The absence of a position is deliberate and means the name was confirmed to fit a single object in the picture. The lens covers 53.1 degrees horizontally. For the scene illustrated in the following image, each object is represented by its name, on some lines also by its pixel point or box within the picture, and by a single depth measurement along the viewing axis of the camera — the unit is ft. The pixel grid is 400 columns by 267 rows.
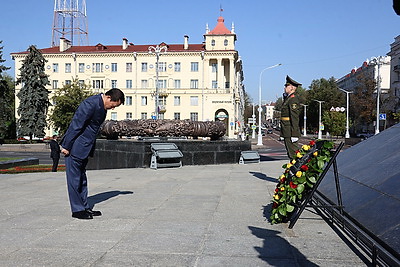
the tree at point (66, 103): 157.17
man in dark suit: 17.03
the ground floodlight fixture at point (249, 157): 45.88
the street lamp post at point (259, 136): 146.72
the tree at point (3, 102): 149.48
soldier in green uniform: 24.34
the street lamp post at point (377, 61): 143.95
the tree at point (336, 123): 210.59
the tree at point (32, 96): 161.48
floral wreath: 15.02
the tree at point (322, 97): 293.64
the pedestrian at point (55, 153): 47.50
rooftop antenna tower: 208.64
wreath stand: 14.34
